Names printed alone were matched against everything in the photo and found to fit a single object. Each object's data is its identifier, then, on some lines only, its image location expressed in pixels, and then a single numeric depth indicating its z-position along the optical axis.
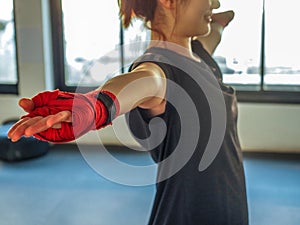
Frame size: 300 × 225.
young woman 0.84
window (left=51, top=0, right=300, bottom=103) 3.90
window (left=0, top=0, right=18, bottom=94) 4.35
